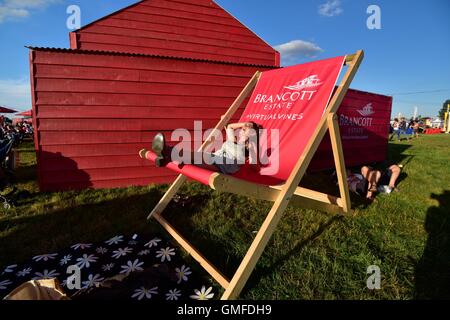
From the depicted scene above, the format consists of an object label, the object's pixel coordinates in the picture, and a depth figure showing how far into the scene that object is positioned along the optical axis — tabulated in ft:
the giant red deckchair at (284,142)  6.29
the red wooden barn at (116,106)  12.87
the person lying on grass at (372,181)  12.52
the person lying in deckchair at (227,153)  7.11
